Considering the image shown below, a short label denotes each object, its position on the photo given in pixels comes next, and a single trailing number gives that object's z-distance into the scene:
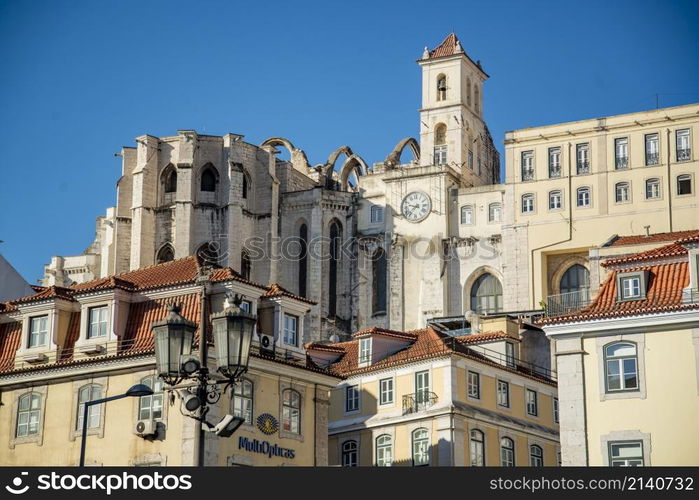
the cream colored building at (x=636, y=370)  42.94
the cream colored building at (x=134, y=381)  49.69
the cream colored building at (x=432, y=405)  59.72
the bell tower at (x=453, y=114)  110.88
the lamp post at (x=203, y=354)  26.89
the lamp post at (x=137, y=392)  37.43
